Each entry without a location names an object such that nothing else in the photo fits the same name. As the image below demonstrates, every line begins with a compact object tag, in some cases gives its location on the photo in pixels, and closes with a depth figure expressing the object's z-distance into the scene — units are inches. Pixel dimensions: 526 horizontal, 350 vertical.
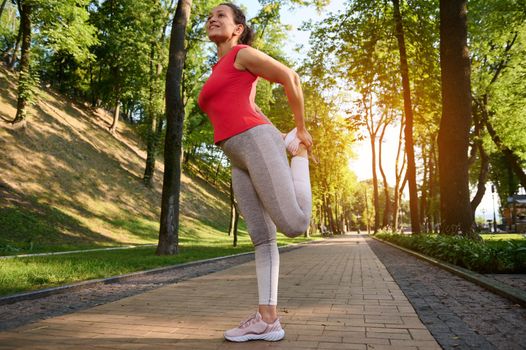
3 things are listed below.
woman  109.0
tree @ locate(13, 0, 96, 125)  759.1
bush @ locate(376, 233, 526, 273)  274.4
